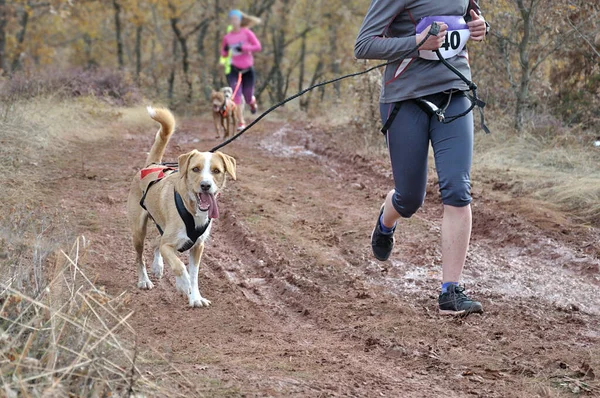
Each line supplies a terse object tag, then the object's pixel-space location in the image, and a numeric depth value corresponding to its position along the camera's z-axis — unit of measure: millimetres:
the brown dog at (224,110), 14250
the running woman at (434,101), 4359
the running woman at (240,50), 15164
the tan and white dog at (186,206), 4977
